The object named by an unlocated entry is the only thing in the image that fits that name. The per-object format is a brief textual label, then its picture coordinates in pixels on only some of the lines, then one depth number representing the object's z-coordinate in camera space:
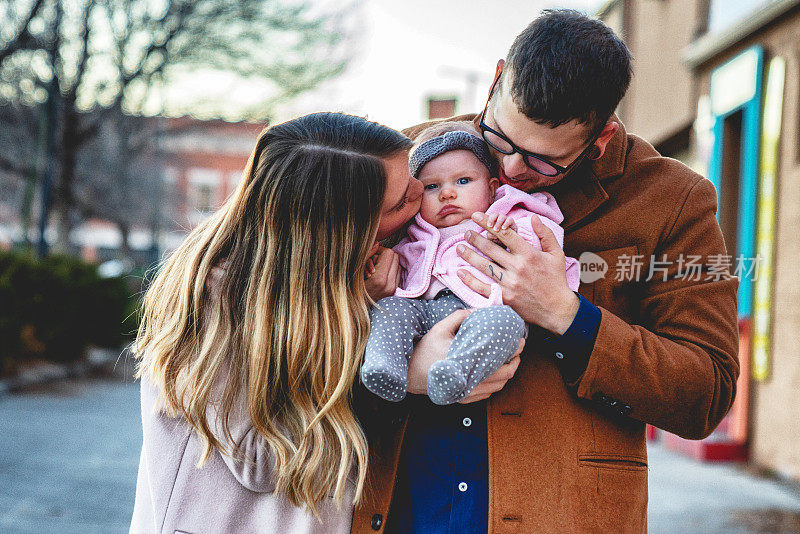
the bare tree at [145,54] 14.17
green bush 10.31
